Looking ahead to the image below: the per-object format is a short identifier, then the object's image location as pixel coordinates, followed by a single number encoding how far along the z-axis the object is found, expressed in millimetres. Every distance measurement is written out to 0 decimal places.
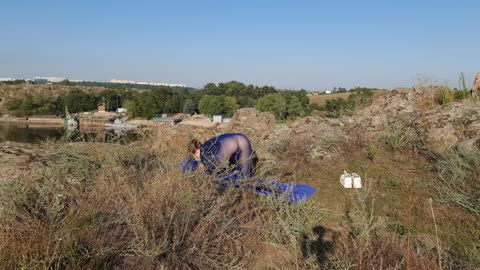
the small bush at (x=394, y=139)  6234
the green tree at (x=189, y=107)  97188
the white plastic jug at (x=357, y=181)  4772
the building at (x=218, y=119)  71125
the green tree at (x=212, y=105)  88000
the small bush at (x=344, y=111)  9472
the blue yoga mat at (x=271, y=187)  4169
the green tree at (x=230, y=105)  87125
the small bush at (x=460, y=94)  7990
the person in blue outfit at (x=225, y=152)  4809
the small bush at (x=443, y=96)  7823
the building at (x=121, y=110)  96450
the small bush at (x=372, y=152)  5738
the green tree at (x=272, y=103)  69775
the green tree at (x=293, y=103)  70906
